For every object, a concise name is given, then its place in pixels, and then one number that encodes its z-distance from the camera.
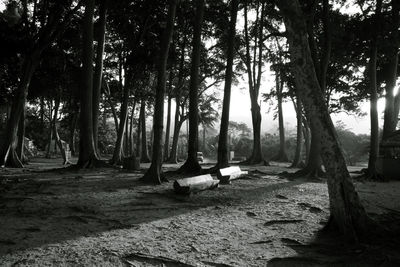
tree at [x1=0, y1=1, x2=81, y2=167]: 15.33
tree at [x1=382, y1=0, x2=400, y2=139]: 17.49
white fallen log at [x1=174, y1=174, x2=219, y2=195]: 8.10
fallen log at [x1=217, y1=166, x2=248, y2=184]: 10.80
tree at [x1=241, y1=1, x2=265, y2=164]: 21.39
